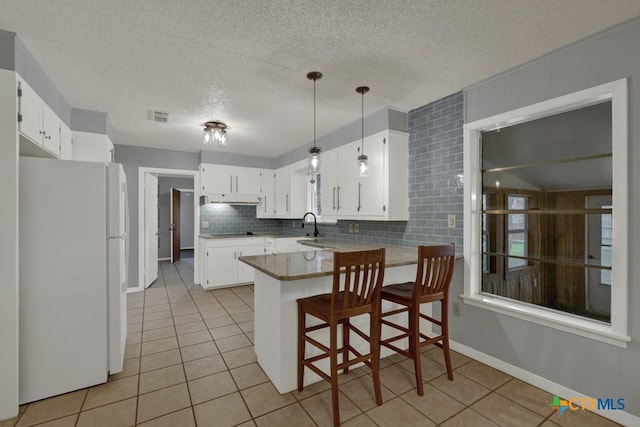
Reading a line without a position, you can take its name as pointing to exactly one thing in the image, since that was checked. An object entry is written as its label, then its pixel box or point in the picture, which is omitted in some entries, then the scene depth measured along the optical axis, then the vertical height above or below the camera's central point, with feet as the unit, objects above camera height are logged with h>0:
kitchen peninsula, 6.93 -2.27
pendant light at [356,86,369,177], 8.83 +1.61
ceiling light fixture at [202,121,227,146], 12.05 +3.34
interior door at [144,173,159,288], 16.37 -0.90
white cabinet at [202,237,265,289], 16.21 -2.70
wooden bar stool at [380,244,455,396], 6.91 -2.10
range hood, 17.19 +0.84
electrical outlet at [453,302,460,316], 9.06 -3.01
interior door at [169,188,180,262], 26.12 -1.17
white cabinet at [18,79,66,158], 6.46 +2.27
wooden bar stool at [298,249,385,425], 5.93 -2.14
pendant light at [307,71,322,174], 7.93 +1.89
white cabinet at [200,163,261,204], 16.81 +1.75
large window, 6.10 -0.02
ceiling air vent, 10.82 +3.64
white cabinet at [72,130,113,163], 10.52 +2.41
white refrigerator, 6.62 -1.52
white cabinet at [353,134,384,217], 10.58 +1.13
